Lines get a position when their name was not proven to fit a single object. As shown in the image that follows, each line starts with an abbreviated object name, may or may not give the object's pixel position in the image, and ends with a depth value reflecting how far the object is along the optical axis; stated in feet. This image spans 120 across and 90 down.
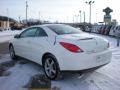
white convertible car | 8.59
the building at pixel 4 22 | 122.09
